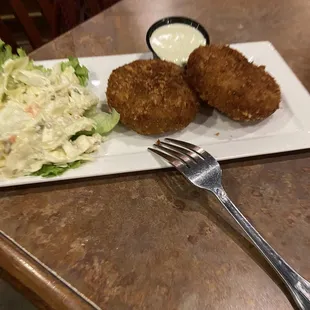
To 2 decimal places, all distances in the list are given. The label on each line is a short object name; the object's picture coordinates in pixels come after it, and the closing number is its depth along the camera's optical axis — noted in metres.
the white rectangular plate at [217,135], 0.25
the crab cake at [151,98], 0.26
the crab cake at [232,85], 0.27
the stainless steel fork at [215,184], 0.20
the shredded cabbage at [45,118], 0.24
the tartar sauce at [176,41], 0.32
